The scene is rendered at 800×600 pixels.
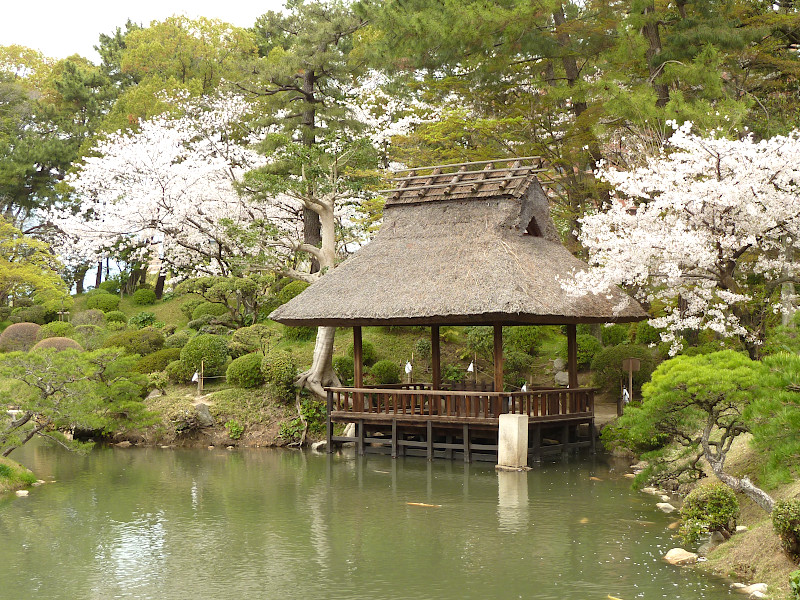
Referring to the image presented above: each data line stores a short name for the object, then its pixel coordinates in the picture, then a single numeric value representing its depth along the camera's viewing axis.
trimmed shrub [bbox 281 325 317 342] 28.38
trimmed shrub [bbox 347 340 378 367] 25.66
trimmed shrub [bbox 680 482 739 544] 10.31
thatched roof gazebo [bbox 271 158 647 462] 17.69
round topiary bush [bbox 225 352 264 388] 23.62
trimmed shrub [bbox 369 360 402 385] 24.25
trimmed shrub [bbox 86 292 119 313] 38.06
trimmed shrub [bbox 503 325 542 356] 25.45
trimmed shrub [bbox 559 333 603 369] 24.33
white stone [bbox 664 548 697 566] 10.10
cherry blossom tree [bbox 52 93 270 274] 29.45
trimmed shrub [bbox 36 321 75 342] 32.22
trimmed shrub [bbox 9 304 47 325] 36.78
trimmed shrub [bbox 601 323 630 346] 25.95
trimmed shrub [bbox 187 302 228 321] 32.78
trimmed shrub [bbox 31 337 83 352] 27.50
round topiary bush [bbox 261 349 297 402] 22.95
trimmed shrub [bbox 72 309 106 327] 33.09
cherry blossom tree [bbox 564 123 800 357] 15.49
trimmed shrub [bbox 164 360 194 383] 24.62
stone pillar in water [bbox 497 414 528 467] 17.31
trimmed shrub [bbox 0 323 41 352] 32.31
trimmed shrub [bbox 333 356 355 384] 24.73
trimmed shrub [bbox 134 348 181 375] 25.52
